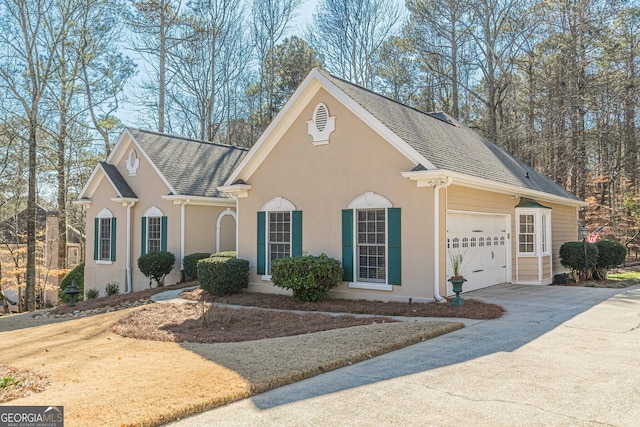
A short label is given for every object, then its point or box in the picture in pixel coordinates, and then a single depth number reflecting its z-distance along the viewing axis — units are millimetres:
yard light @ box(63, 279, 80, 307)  15072
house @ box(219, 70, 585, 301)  11156
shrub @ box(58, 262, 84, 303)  20453
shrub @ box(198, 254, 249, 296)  13375
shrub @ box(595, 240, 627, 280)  17000
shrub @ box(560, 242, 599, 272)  16109
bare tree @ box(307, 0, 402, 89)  28266
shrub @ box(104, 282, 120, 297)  18562
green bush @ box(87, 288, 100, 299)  19109
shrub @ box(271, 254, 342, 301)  11500
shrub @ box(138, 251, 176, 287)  16734
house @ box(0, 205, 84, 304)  23562
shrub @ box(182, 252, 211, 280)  16828
